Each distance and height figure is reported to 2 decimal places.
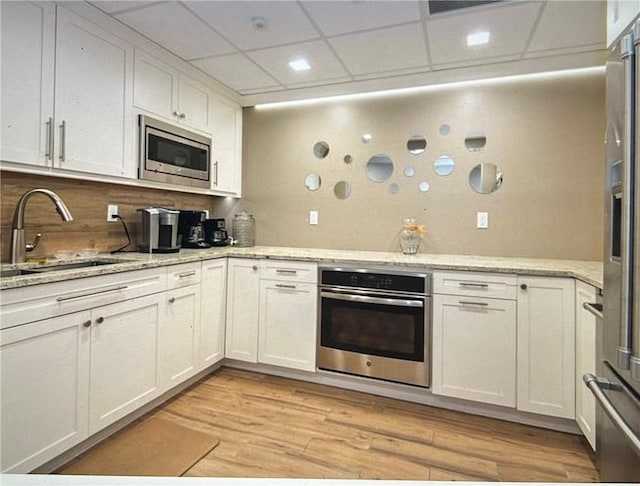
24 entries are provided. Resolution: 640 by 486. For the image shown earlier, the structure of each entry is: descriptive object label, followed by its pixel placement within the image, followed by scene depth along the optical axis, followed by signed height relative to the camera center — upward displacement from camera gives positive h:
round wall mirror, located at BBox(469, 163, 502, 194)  2.79 +0.54
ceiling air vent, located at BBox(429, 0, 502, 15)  1.90 +1.30
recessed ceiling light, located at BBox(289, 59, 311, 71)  2.60 +1.32
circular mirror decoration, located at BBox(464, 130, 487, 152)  2.82 +0.84
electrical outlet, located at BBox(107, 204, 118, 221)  2.56 +0.22
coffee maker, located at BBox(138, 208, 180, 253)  2.56 +0.09
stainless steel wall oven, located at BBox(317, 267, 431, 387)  2.38 -0.53
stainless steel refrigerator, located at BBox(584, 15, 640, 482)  0.94 -0.06
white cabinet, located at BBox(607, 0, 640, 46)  1.05 +0.73
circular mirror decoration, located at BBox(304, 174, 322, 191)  3.32 +0.58
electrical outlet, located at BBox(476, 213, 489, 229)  2.82 +0.22
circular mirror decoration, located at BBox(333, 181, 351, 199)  3.22 +0.50
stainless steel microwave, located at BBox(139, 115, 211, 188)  2.43 +0.65
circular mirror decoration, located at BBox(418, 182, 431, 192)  2.97 +0.49
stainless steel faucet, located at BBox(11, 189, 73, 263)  1.89 +0.05
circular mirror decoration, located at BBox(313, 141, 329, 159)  3.28 +0.87
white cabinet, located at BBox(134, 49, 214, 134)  2.38 +1.08
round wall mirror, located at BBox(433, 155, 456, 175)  2.91 +0.67
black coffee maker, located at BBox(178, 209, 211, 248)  3.03 +0.13
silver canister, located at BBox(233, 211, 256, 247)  3.43 +0.13
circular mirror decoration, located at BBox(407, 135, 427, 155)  2.98 +0.85
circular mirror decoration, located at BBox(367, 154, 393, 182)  3.08 +0.67
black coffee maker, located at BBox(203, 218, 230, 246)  3.28 +0.10
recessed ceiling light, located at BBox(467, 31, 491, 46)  2.18 +1.29
